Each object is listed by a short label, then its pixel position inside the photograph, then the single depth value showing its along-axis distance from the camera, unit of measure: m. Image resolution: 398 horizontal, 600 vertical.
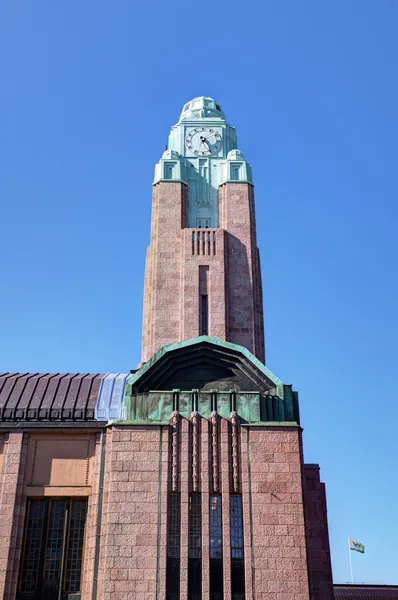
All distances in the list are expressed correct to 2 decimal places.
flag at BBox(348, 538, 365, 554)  42.75
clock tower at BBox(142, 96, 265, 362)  38.62
